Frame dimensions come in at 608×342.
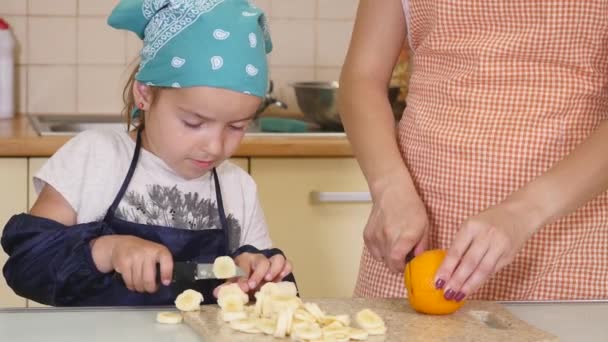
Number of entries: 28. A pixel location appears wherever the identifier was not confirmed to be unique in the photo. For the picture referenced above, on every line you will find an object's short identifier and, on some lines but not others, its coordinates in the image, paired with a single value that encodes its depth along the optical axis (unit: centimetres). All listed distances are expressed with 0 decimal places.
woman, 162
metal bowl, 268
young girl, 159
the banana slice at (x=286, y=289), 146
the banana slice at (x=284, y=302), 138
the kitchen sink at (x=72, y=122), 270
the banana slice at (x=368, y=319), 136
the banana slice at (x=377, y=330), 136
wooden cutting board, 136
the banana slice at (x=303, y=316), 136
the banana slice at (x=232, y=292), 143
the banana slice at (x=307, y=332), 133
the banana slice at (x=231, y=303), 139
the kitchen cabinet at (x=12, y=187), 239
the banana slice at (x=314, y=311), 137
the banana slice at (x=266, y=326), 135
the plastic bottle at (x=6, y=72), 274
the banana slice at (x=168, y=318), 139
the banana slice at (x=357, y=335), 134
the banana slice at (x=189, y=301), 140
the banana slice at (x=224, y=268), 148
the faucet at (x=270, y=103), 273
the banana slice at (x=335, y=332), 134
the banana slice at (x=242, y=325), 136
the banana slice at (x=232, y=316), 138
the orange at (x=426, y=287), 144
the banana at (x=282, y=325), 134
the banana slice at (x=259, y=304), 141
